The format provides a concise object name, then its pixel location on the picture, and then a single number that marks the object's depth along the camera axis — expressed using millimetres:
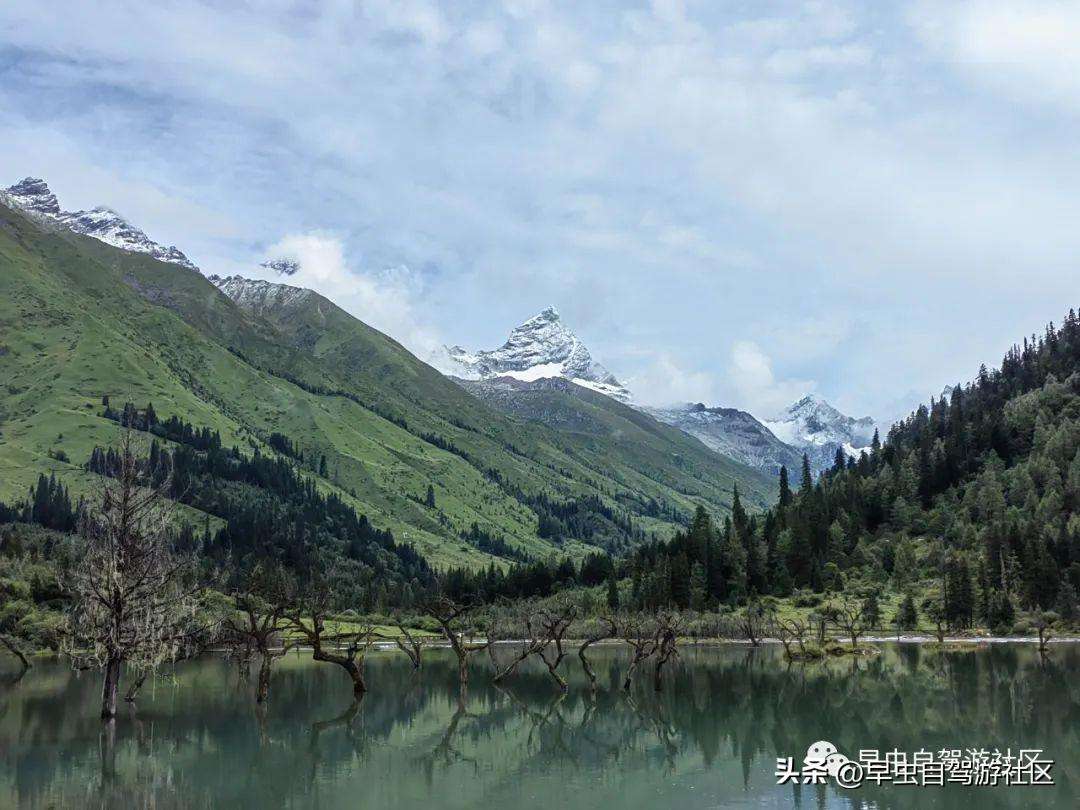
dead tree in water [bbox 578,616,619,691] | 82625
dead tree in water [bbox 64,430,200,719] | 55469
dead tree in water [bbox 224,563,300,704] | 72062
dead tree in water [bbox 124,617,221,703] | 65988
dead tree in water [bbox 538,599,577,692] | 84125
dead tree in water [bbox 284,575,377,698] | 72062
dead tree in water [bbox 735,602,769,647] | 152500
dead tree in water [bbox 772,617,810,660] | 110800
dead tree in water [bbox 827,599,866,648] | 147750
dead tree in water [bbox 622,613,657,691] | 108250
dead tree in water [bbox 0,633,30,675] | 105312
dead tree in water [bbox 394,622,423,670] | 99938
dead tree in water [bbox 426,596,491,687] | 82875
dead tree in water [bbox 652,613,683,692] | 81438
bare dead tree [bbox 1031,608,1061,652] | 136750
